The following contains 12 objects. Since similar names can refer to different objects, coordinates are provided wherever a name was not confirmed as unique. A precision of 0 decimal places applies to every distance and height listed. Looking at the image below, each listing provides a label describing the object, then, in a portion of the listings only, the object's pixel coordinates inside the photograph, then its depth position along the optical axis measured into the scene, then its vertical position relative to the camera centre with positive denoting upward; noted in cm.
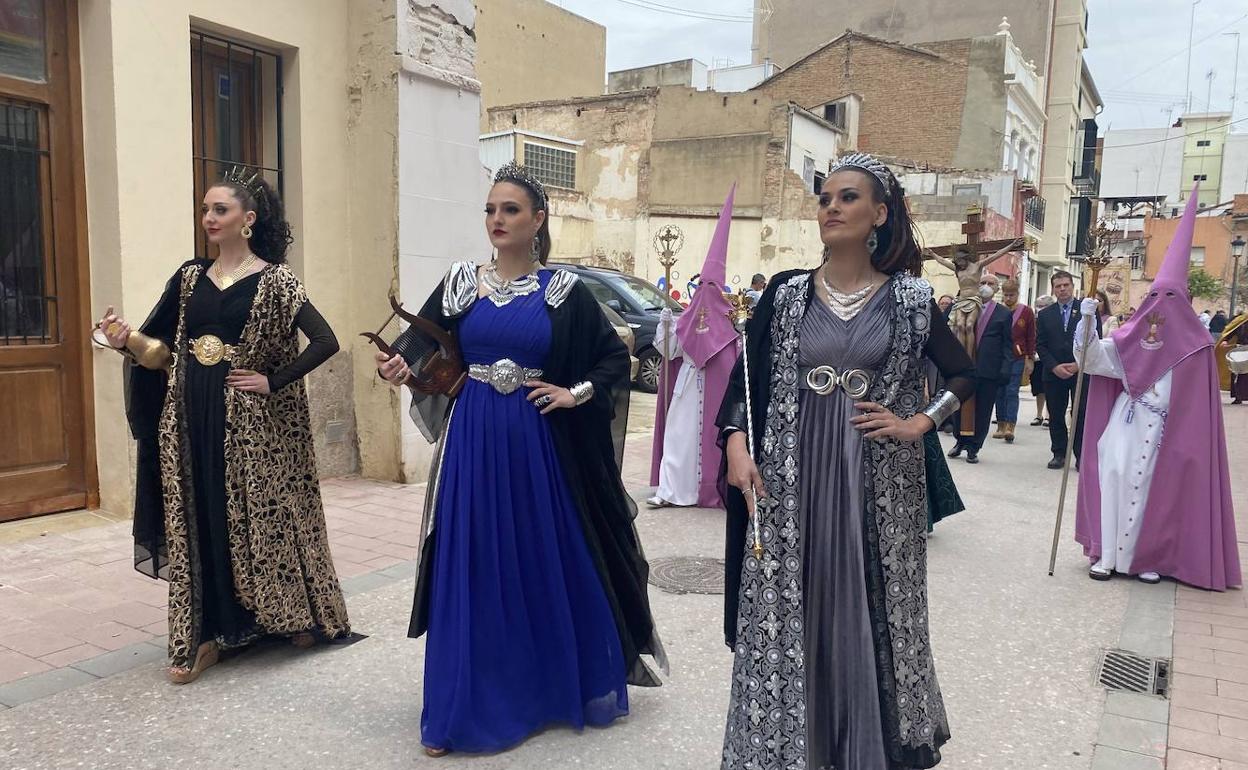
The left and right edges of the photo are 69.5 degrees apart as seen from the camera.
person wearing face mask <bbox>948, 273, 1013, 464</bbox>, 979 -85
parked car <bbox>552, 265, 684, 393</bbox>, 1339 -39
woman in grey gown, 259 -65
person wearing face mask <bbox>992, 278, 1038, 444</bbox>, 1109 -80
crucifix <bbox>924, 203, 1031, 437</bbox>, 971 +20
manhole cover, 505 -173
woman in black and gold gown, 366 -68
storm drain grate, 387 -169
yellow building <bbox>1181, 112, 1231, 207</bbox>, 6438 +1031
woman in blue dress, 309 -84
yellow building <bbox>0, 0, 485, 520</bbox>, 556 +65
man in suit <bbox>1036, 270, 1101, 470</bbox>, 952 -63
